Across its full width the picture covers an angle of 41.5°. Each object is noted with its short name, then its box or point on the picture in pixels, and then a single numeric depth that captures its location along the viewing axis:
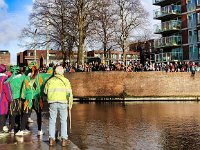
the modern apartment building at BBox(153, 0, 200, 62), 37.05
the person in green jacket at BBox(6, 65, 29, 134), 8.27
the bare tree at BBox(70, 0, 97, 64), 29.71
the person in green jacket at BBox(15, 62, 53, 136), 8.11
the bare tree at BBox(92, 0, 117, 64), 32.58
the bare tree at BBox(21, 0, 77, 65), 30.65
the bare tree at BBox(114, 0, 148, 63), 37.05
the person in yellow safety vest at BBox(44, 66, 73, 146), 7.00
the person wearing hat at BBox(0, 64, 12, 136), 8.19
